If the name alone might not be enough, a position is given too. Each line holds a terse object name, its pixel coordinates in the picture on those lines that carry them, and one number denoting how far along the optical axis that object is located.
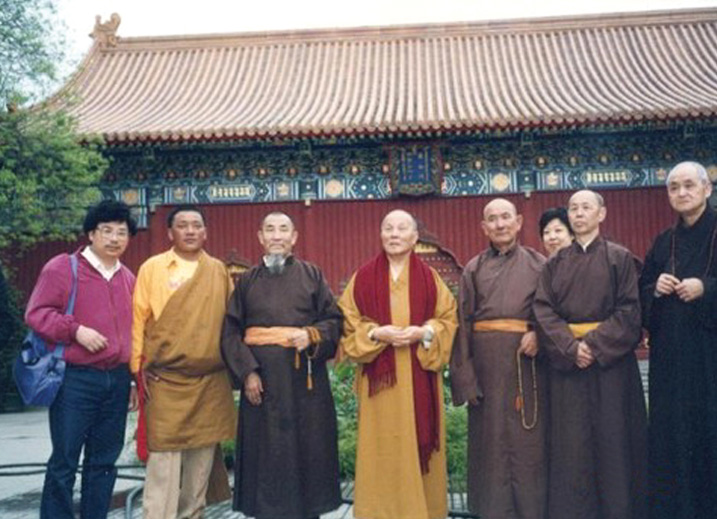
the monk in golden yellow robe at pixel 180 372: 3.82
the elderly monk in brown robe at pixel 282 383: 3.77
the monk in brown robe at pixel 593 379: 3.57
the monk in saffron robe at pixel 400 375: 3.74
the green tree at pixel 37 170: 8.77
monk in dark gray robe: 3.43
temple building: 10.11
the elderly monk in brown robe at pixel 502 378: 3.73
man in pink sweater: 3.63
